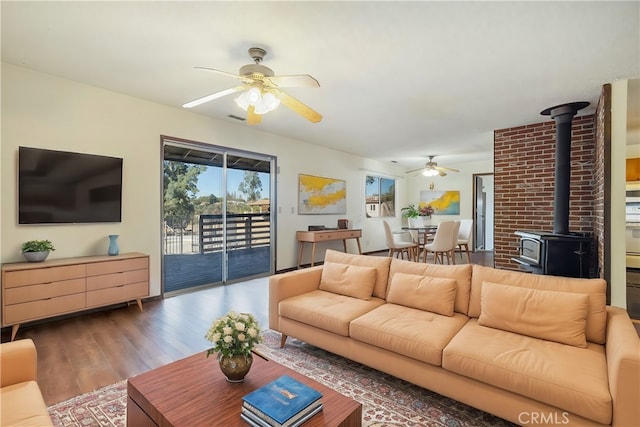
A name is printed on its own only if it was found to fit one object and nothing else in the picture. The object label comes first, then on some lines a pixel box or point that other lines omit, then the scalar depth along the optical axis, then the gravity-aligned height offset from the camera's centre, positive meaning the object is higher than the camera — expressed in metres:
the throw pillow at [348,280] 2.67 -0.62
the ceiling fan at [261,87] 2.37 +1.01
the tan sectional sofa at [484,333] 1.40 -0.76
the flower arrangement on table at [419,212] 7.42 +0.00
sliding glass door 4.34 -0.06
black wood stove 3.43 -0.31
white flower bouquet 1.44 -0.60
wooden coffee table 1.23 -0.83
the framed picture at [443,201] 8.63 +0.32
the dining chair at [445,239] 5.73 -0.51
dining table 6.48 -0.39
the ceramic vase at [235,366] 1.46 -0.74
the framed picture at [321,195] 6.08 +0.35
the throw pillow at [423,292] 2.26 -0.62
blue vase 3.48 -0.41
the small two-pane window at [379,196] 8.16 +0.44
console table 5.70 -0.49
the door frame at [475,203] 8.17 +0.26
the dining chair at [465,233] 6.76 -0.47
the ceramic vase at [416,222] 7.71 -0.26
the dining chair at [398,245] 6.09 -0.70
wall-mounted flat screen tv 3.01 +0.25
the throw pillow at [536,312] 1.76 -0.61
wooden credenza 2.73 -0.75
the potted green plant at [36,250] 2.93 -0.39
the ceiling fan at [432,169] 7.22 +1.03
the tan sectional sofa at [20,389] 1.14 -0.77
